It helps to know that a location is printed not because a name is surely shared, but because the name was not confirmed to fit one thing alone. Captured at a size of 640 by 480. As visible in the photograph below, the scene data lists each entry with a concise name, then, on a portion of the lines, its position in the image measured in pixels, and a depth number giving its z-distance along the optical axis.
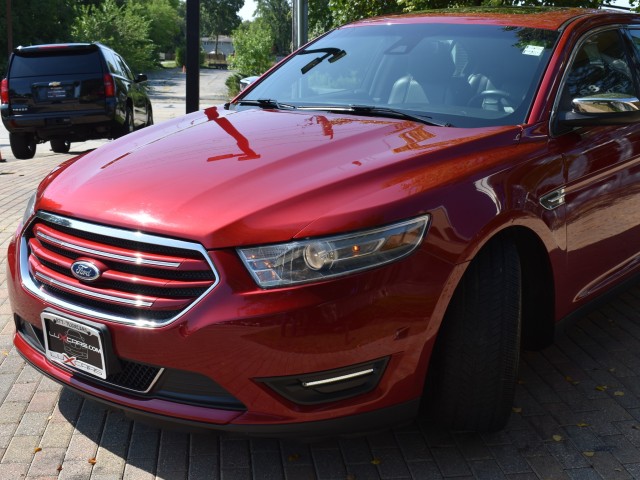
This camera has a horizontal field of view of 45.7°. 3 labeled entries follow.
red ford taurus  2.45
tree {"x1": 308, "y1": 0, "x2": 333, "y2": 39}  17.72
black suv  11.89
